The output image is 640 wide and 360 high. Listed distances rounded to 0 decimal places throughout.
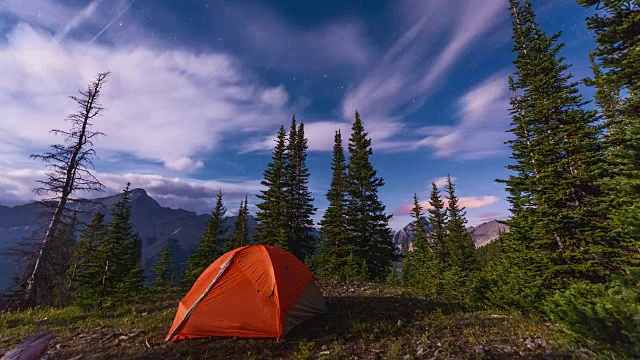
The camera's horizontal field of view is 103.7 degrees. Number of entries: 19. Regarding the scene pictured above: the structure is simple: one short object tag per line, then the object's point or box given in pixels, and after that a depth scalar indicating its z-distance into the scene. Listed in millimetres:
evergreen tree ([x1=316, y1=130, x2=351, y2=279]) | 23953
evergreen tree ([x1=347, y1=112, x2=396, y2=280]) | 23469
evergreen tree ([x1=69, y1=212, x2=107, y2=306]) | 12952
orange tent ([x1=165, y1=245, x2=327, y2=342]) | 7426
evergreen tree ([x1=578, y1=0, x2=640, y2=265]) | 5359
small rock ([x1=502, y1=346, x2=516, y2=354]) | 5769
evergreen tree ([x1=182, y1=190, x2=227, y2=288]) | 30547
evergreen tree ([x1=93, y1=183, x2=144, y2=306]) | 13716
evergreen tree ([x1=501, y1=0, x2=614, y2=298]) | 9516
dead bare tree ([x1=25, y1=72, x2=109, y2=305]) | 14069
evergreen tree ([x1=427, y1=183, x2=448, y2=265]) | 34369
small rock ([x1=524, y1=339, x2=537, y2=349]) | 5903
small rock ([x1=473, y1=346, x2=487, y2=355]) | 5738
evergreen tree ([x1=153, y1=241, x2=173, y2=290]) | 24153
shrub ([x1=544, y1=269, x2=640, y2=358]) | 3996
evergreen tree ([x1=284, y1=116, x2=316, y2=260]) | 28906
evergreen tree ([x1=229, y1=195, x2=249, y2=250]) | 37147
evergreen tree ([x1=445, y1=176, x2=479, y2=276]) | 31717
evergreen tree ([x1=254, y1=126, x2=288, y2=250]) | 29031
